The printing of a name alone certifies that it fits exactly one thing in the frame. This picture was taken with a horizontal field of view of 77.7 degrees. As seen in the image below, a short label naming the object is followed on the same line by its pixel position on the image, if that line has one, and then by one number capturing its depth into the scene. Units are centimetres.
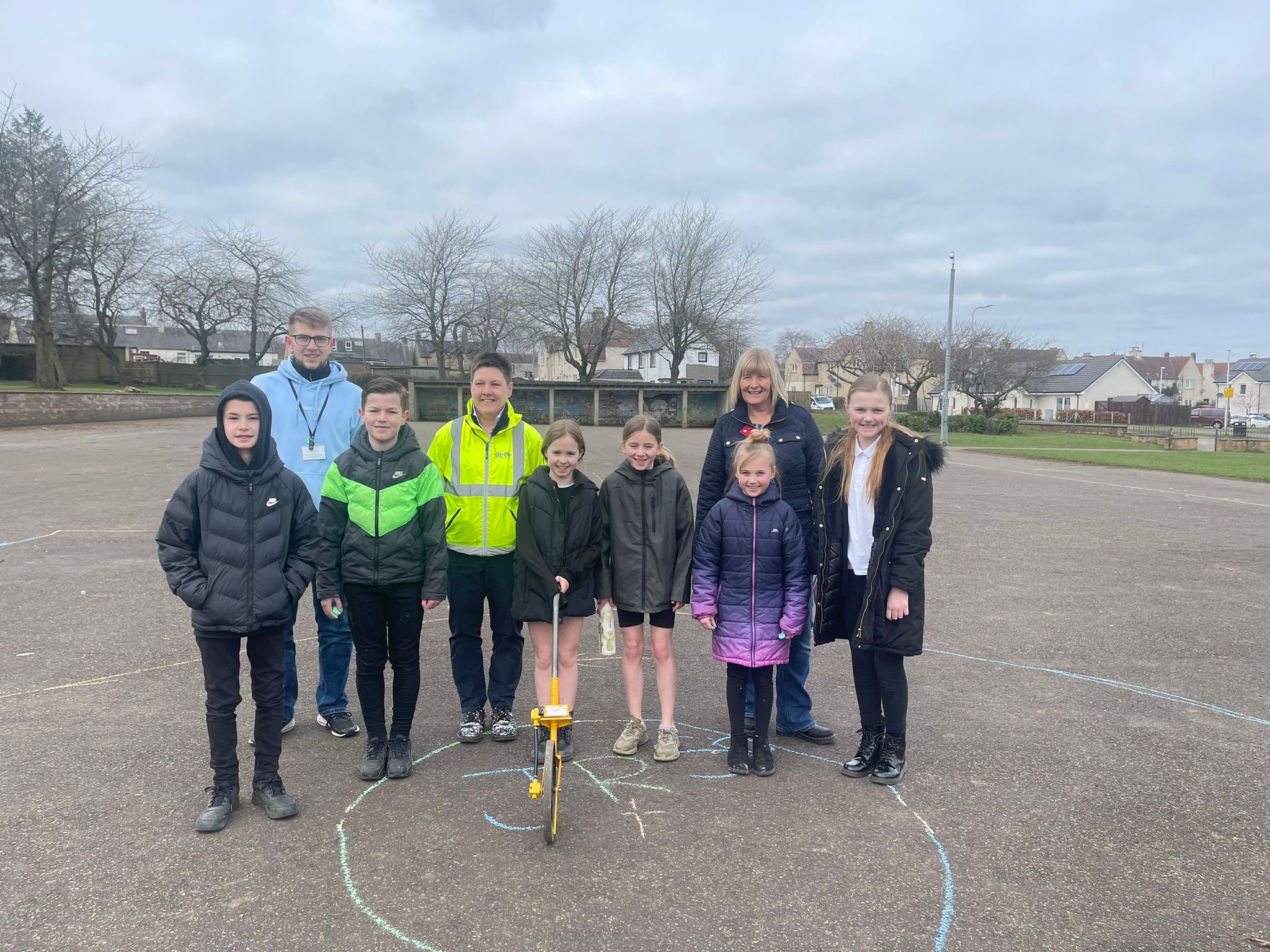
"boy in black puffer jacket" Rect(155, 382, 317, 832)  343
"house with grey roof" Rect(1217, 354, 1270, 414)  8612
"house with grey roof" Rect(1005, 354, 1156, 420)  7719
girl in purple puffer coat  393
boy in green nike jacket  382
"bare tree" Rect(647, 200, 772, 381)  5472
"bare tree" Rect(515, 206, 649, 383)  5412
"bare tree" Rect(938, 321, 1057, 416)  5291
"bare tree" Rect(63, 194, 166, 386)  3525
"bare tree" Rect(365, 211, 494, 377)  5331
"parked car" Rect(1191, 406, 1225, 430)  5440
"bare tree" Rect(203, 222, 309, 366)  4912
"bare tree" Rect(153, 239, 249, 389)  4741
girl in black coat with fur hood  376
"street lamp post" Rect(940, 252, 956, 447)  3344
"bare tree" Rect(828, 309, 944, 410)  5669
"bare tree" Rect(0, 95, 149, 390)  3128
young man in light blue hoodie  434
